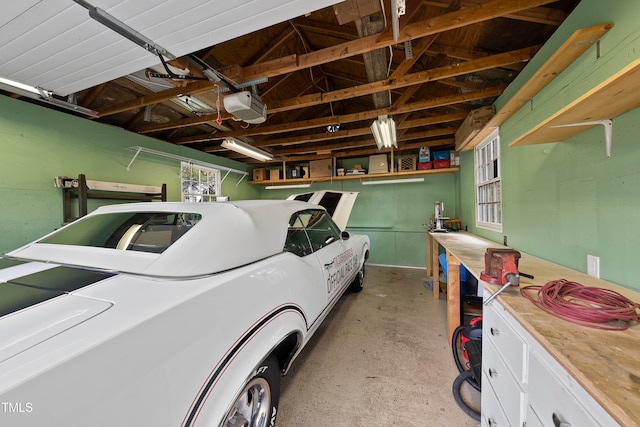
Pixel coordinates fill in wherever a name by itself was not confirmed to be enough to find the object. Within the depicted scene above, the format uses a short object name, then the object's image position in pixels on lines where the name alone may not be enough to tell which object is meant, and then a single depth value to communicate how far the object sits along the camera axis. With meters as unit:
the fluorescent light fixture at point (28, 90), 1.89
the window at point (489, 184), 2.87
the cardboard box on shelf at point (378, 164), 5.12
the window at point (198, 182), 4.46
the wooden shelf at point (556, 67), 1.32
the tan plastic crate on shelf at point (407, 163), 4.94
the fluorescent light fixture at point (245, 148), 3.70
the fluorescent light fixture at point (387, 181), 4.58
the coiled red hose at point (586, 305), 0.88
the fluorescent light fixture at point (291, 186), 6.15
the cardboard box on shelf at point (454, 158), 4.52
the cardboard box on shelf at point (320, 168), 5.50
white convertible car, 0.59
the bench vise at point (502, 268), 1.24
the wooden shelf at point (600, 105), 0.88
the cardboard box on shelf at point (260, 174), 6.13
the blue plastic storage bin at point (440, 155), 4.66
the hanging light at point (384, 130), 2.99
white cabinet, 0.69
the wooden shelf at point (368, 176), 4.67
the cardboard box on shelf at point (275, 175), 5.99
